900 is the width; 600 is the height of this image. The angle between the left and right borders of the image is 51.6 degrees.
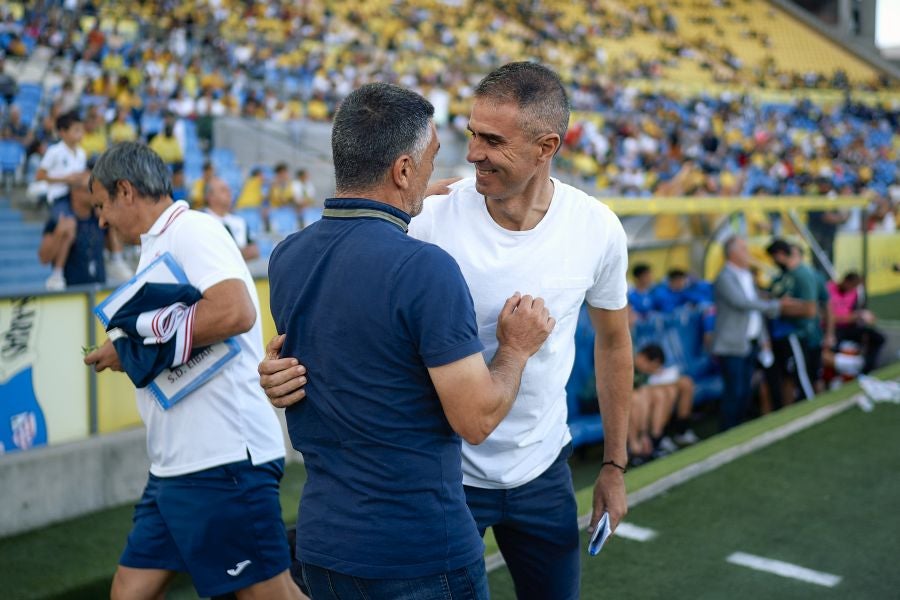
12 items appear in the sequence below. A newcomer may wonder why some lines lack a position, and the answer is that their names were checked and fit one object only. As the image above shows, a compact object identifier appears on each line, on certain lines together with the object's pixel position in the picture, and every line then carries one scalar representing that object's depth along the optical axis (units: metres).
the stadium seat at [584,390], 6.82
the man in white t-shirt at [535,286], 2.27
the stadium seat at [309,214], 13.37
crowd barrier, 4.52
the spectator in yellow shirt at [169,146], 12.35
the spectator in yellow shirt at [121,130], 12.55
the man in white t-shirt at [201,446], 2.67
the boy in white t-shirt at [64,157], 8.39
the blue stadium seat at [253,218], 12.52
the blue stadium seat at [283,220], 13.04
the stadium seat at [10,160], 11.13
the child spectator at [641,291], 7.81
